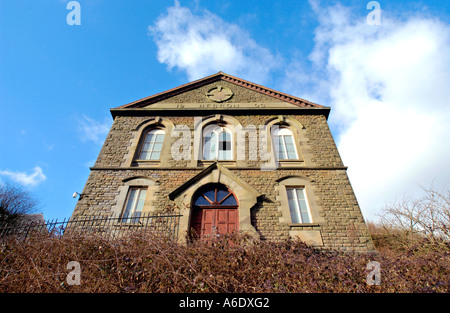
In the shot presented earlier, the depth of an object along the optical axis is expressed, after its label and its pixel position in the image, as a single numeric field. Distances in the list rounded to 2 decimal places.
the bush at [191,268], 4.65
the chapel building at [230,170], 8.66
